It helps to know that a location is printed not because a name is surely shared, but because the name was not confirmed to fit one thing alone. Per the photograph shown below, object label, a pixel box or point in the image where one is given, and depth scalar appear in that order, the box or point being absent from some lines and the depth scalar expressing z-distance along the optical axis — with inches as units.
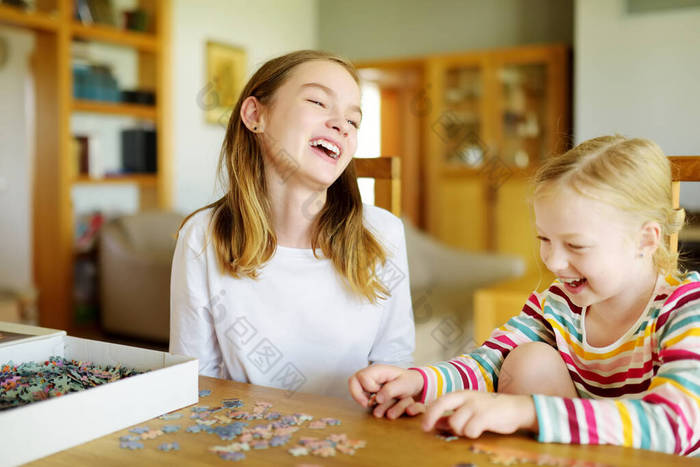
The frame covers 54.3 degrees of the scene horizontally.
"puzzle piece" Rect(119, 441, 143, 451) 29.6
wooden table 27.8
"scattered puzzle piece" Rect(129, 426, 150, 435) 31.3
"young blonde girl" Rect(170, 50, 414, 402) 51.7
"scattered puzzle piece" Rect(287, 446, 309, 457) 28.5
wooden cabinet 216.1
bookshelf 160.6
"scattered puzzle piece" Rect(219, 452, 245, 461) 28.0
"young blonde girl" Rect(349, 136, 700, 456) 30.9
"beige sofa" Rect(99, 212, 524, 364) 142.8
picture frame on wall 209.3
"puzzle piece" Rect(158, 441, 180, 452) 29.3
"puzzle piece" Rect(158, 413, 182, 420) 33.2
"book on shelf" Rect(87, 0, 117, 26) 169.5
